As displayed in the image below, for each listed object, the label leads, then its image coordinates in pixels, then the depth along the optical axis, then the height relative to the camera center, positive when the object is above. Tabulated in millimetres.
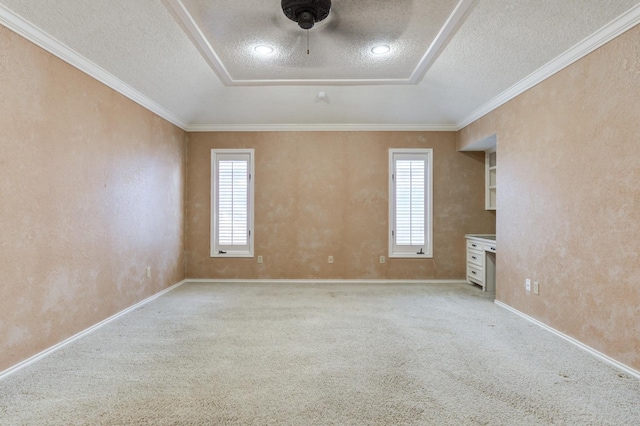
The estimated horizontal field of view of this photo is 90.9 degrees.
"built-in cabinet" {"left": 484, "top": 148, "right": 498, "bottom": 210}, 5328 +546
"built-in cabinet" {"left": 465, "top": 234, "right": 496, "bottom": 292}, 4773 -749
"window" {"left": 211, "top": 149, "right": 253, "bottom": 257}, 5418 +43
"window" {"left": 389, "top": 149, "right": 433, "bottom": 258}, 5410 +98
